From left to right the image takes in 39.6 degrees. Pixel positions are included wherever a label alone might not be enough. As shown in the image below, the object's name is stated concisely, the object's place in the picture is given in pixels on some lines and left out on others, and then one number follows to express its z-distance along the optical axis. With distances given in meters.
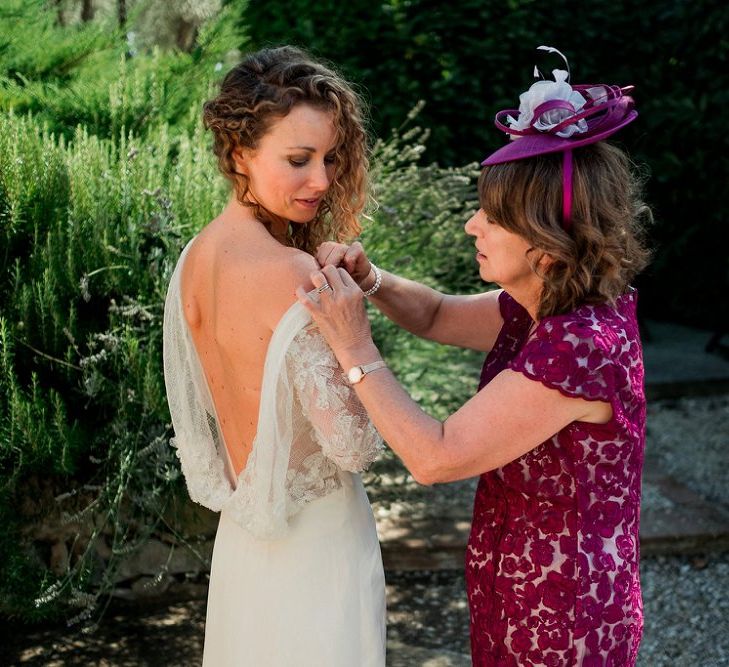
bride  1.98
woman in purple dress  1.94
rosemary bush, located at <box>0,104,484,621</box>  3.27
